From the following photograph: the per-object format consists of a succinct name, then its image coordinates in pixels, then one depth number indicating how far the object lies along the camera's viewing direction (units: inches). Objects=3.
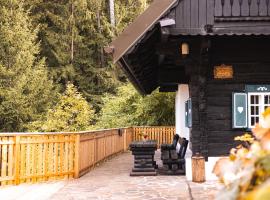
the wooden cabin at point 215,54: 383.2
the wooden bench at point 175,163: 466.3
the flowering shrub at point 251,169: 56.7
